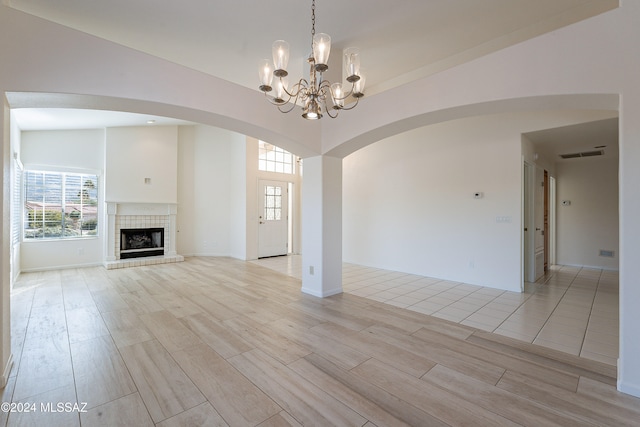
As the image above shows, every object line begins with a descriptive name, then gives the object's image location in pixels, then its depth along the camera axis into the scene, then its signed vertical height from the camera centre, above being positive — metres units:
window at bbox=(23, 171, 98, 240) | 5.53 +0.20
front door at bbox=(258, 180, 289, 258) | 7.45 -0.10
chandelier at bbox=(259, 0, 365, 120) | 2.17 +1.22
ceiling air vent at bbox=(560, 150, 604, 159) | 5.48 +1.27
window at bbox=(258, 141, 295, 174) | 7.54 +1.59
